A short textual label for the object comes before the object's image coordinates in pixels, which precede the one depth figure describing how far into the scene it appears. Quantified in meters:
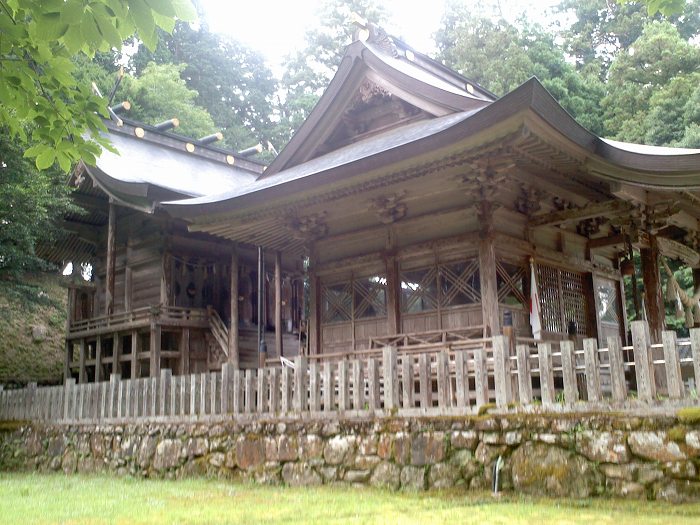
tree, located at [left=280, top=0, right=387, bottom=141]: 46.19
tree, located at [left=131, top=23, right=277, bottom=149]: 45.38
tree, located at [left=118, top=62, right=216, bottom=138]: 34.59
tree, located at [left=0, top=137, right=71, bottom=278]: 15.50
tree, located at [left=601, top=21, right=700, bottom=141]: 26.55
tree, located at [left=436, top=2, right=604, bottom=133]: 30.09
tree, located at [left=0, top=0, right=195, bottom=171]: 3.73
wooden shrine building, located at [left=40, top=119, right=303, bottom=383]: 17.30
